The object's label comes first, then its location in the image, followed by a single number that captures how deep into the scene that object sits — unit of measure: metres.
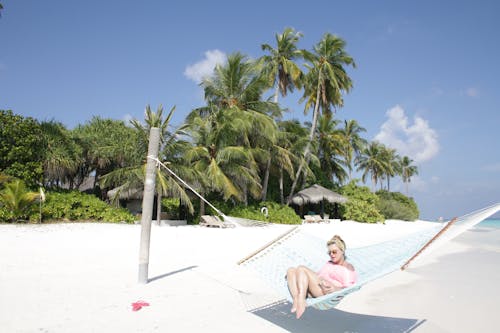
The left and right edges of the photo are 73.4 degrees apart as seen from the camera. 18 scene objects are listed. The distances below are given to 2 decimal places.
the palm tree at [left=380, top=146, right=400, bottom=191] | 28.05
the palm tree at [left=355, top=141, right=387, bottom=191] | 27.44
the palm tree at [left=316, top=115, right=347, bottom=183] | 18.73
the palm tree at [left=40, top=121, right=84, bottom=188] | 10.48
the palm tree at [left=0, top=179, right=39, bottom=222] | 8.08
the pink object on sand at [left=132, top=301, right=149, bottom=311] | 2.88
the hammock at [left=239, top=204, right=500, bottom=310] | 2.54
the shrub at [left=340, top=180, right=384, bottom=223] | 16.47
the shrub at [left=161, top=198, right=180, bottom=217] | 12.61
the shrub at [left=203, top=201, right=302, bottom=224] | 11.98
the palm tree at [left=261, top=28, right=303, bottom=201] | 15.23
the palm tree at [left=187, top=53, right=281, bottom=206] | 11.46
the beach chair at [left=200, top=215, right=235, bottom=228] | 10.56
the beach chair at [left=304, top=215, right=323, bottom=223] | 14.35
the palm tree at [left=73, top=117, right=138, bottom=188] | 13.10
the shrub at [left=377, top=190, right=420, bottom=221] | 21.34
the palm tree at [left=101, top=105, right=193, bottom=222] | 10.13
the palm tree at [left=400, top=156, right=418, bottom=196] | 37.75
